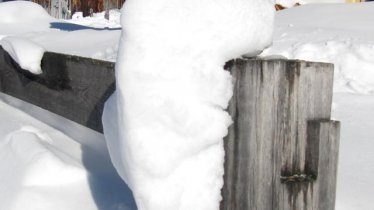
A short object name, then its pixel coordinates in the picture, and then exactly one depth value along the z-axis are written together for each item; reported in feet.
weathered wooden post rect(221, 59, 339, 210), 3.99
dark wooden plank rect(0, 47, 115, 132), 6.31
